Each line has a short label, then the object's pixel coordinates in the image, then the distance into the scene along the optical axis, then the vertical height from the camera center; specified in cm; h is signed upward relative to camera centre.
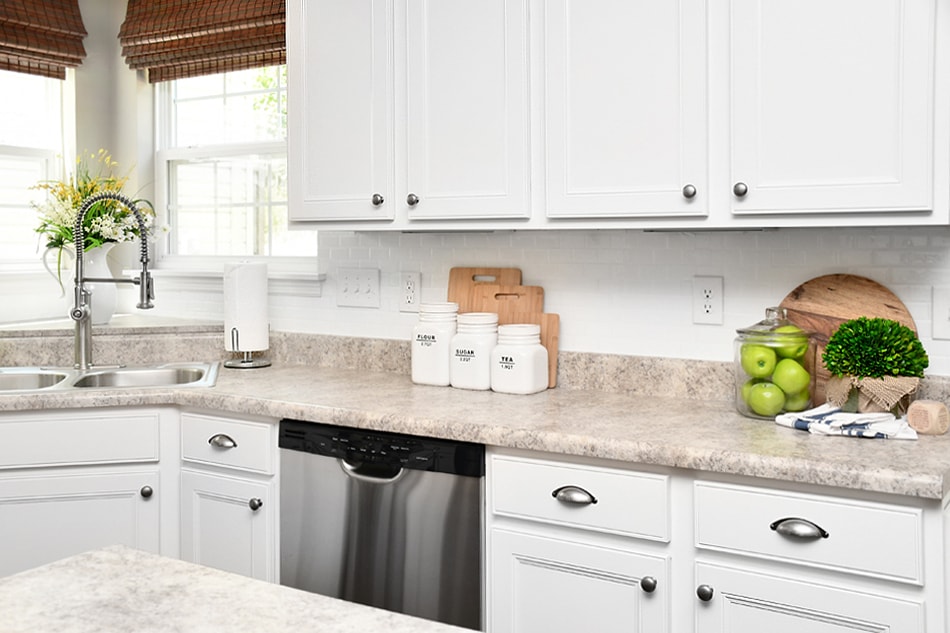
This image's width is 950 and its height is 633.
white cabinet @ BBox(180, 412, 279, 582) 246 -59
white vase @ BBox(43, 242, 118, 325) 320 +0
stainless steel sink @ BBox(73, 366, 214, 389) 298 -31
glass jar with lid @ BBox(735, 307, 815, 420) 212 -20
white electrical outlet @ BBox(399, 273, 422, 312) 296 -2
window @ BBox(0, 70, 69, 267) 345 +54
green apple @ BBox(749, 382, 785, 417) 212 -27
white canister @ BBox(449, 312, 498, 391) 258 -19
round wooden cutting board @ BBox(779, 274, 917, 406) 219 -5
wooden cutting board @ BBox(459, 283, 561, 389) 264 -6
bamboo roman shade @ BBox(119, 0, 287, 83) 321 +94
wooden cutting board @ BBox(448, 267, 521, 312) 277 +2
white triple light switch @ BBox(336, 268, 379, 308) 304 -1
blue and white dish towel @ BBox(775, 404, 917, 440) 192 -31
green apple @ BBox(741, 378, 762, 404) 218 -25
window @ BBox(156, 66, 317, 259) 340 +48
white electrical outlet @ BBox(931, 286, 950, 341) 213 -7
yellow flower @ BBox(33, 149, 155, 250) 310 +24
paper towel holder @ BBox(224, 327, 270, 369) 302 -26
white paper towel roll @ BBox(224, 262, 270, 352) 300 -7
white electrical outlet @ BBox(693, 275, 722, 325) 243 -4
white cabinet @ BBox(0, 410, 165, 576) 250 -56
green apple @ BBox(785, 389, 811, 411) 215 -28
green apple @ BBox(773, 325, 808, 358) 214 -14
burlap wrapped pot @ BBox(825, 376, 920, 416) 201 -25
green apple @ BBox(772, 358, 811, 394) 210 -22
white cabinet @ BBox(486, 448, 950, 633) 168 -56
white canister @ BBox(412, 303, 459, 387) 267 -16
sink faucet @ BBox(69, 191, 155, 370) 291 -1
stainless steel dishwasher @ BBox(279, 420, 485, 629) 215 -59
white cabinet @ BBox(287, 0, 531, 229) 236 +49
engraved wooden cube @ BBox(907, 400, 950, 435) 195 -29
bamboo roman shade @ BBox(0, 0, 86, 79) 330 +95
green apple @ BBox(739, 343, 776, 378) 213 -18
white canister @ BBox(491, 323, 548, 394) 251 -21
